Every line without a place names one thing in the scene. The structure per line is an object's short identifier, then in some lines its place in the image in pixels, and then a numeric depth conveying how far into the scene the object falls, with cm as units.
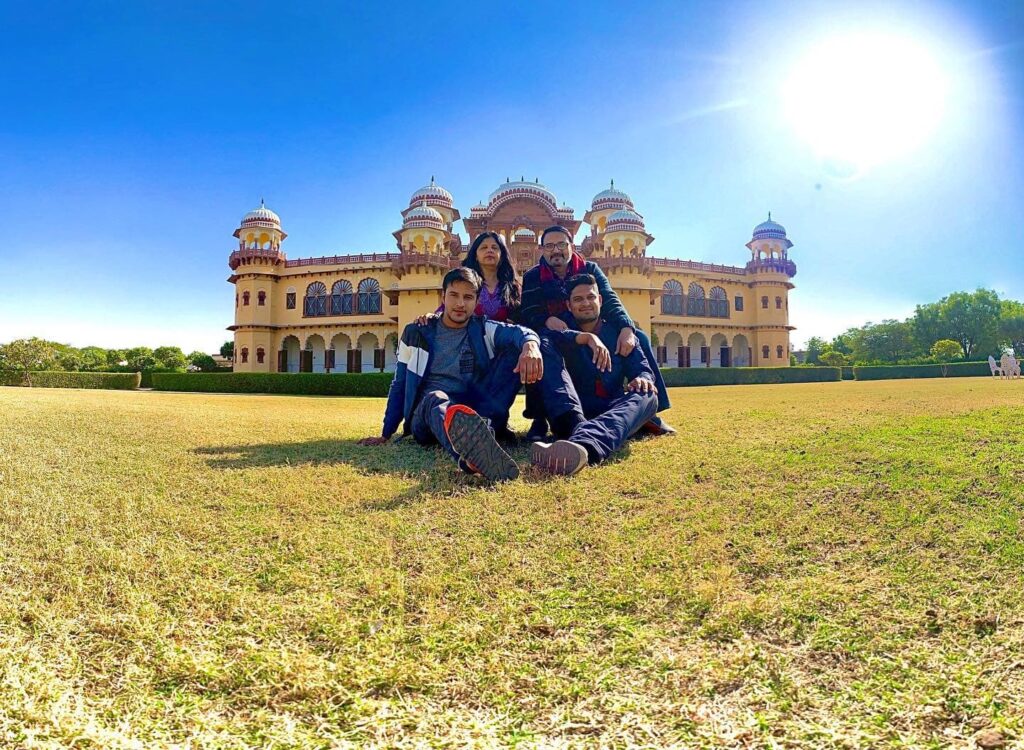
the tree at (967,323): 5059
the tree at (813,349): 7212
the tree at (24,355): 3300
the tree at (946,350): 4268
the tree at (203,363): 3444
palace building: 2920
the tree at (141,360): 4030
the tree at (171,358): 4091
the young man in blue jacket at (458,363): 449
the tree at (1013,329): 4984
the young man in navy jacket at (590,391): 357
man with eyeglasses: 506
